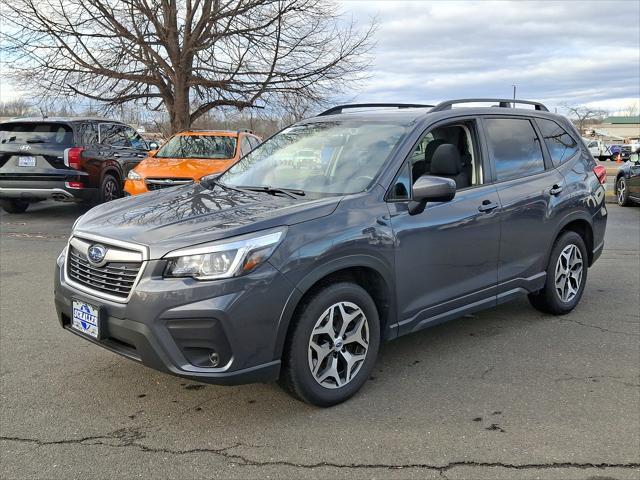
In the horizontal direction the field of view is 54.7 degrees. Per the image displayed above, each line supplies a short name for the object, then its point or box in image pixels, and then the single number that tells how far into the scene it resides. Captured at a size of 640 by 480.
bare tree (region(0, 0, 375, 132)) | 16.58
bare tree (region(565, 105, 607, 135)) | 87.89
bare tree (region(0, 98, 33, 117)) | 35.14
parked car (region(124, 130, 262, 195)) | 9.77
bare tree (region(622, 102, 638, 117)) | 147.38
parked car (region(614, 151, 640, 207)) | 12.84
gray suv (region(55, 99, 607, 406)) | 3.17
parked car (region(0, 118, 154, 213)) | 10.56
